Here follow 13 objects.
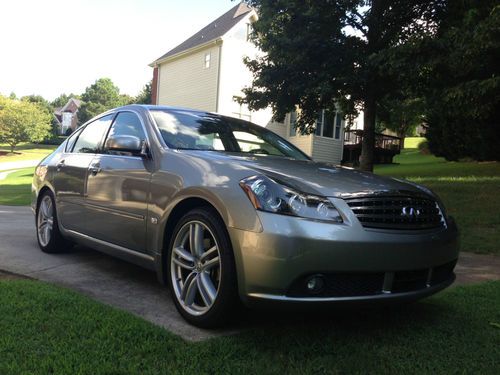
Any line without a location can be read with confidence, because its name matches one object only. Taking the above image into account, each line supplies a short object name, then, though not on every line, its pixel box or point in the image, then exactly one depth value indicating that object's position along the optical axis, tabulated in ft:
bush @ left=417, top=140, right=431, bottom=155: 114.74
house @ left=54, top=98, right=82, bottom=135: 309.88
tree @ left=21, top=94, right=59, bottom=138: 242.17
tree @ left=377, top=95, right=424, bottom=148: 45.75
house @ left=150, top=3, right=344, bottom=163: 82.94
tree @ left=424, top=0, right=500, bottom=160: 27.21
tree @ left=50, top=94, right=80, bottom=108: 396.86
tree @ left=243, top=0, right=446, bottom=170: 37.52
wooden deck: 90.06
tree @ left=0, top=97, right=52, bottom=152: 191.52
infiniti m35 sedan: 9.26
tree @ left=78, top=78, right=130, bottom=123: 269.23
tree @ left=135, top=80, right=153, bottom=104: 200.18
